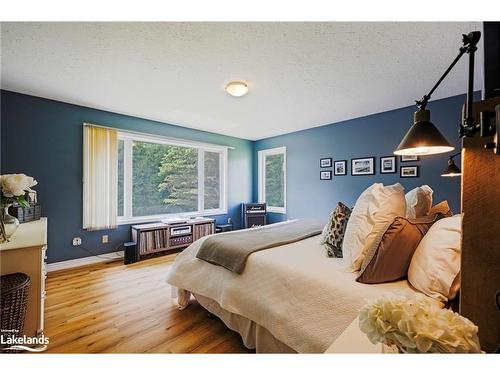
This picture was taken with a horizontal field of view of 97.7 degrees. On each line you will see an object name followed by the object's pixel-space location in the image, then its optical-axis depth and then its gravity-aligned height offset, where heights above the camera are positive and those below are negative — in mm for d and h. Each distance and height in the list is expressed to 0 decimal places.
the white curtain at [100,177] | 3131 +169
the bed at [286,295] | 1113 -667
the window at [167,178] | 3574 +196
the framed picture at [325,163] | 4020 +471
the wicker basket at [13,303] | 1210 -655
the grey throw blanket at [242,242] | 1650 -458
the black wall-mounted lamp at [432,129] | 719 +235
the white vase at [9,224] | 1453 -251
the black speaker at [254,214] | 4754 -569
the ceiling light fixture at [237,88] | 2383 +1116
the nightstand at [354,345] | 668 -492
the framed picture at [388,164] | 3287 +359
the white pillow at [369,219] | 1300 -192
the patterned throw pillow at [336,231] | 1579 -329
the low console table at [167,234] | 3385 -773
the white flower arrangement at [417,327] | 494 -329
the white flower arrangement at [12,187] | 1475 +13
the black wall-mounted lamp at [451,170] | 2046 +164
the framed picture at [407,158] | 3068 +418
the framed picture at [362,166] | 3494 +350
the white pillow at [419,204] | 1464 -111
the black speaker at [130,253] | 3227 -961
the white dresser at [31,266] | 1346 -489
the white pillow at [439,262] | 989 -357
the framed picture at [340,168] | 3820 +358
